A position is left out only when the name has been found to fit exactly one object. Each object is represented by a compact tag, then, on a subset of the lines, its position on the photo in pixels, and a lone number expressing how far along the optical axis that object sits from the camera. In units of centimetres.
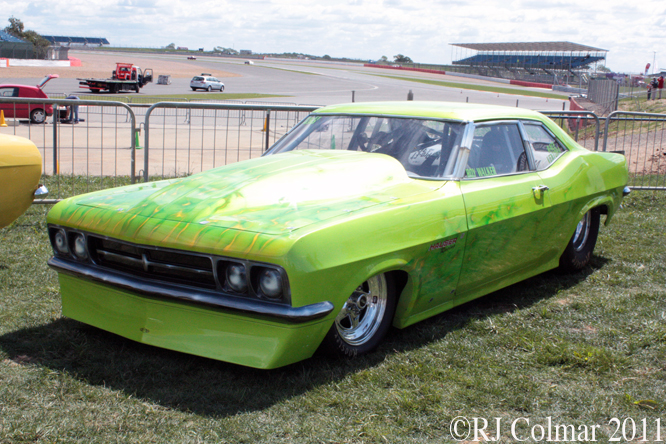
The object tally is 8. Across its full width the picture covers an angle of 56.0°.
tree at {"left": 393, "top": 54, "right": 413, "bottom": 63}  15339
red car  1770
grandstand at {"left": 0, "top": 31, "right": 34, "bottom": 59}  5627
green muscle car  293
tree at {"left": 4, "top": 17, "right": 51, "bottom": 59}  8530
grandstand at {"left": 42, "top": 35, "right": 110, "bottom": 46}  14754
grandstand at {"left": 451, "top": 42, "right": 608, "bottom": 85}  7956
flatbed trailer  3469
